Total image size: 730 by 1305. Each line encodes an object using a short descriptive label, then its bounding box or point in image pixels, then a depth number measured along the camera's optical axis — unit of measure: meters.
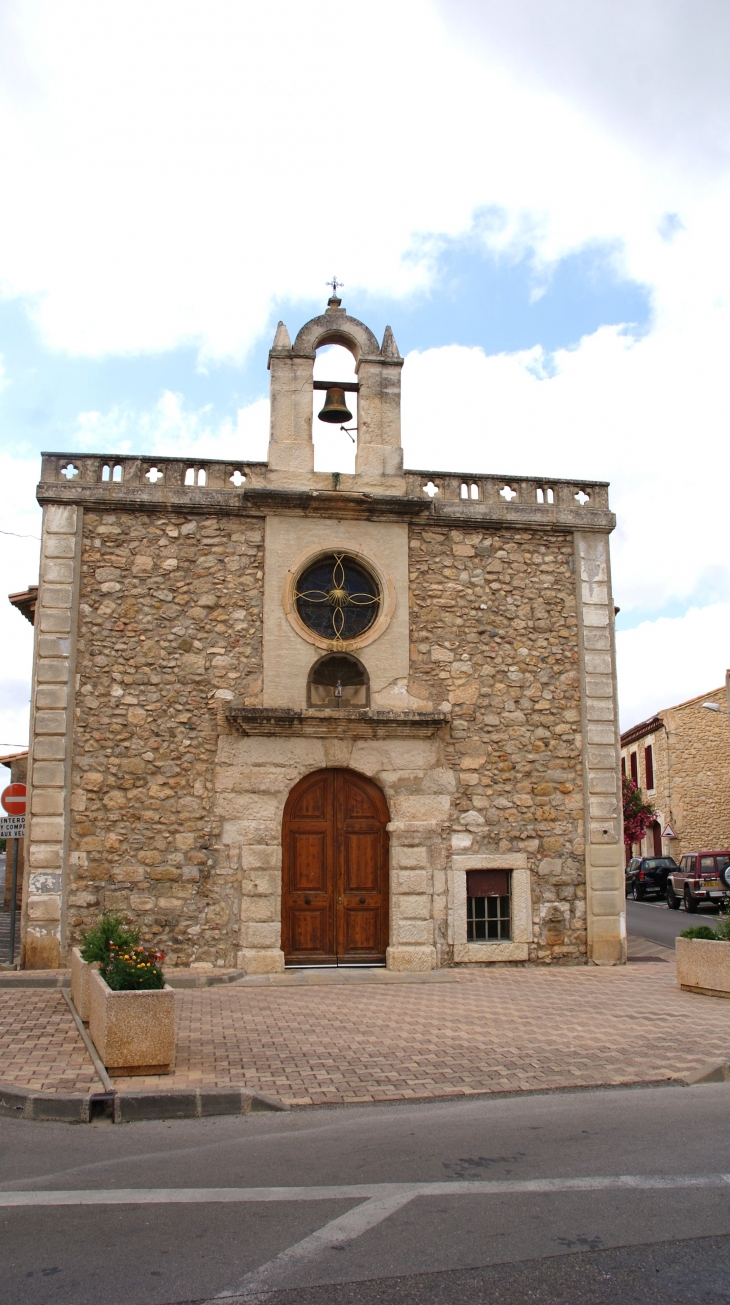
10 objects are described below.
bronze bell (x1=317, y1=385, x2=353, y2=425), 13.18
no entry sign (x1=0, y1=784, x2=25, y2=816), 11.95
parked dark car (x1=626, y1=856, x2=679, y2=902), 31.47
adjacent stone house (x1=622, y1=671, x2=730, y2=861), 35.88
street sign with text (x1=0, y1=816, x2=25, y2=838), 11.60
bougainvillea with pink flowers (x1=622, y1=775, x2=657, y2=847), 34.78
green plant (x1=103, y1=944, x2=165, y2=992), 7.07
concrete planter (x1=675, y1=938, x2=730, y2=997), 10.11
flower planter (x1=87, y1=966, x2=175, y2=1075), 6.65
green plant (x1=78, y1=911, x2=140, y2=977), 7.91
